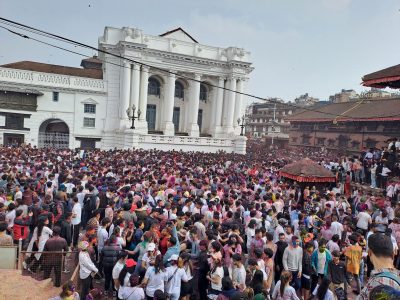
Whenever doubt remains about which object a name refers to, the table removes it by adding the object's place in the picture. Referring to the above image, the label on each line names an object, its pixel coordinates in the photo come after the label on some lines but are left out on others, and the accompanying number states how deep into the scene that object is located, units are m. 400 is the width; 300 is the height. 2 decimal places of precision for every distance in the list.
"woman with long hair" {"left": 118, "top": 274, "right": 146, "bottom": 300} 5.42
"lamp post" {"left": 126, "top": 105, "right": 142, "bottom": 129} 35.33
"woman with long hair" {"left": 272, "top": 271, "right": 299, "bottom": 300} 5.67
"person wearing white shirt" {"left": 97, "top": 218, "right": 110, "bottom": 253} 7.23
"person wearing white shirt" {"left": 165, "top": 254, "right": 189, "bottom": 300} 5.84
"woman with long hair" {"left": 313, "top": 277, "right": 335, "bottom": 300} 5.89
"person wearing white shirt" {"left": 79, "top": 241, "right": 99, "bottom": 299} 6.20
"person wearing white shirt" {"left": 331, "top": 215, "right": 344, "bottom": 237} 8.61
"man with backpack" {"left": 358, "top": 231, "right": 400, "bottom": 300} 2.63
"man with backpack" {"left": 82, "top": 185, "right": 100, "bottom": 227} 9.85
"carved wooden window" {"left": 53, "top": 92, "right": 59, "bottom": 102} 36.00
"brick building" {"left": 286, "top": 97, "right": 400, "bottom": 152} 31.36
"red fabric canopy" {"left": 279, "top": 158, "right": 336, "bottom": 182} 11.59
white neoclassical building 34.47
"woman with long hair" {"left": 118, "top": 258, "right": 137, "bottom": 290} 5.80
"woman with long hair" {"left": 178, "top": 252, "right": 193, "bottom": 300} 6.02
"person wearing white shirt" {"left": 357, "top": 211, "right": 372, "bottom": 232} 9.80
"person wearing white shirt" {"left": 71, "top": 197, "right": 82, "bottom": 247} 9.05
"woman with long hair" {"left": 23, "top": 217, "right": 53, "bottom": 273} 7.09
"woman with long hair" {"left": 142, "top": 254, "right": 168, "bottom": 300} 5.75
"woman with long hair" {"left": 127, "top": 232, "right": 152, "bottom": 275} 6.62
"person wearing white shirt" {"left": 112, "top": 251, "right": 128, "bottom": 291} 6.16
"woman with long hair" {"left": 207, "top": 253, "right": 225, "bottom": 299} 6.03
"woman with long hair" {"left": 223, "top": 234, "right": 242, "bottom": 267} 6.62
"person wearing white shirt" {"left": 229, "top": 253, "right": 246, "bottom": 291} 5.98
